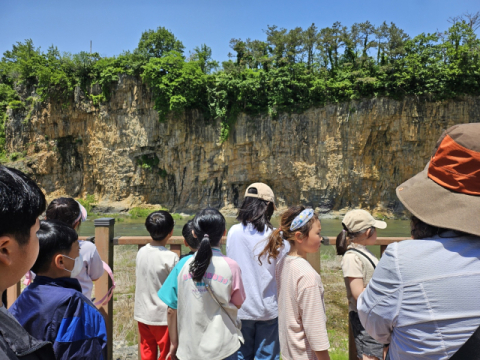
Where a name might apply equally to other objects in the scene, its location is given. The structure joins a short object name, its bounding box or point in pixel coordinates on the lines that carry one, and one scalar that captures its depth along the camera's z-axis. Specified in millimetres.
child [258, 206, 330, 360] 2141
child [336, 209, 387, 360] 2248
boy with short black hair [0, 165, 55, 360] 915
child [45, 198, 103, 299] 2590
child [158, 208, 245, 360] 2244
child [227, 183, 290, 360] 2682
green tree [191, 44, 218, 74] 30406
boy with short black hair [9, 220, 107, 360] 1565
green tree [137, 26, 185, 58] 31188
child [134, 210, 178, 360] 2930
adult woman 1227
